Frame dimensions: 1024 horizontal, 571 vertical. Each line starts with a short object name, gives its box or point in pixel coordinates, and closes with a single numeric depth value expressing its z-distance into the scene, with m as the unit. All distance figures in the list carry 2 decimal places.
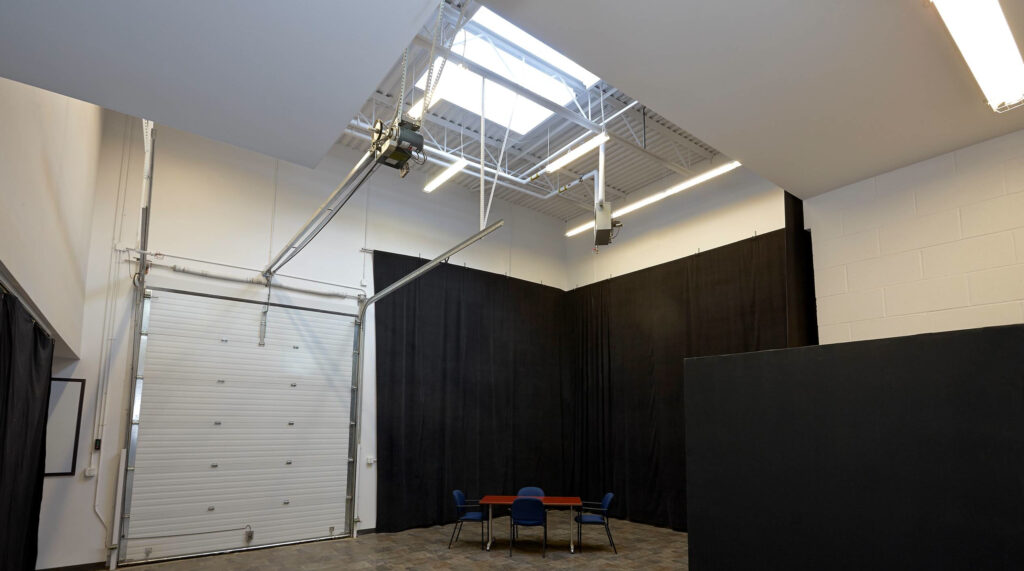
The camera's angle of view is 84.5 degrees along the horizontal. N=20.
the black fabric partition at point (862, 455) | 2.73
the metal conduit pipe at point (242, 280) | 7.80
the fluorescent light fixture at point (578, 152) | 6.94
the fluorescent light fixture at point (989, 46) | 3.03
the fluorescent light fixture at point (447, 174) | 7.87
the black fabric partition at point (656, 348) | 8.76
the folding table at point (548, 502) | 7.76
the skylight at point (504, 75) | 6.80
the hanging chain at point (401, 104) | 3.93
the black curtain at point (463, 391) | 9.44
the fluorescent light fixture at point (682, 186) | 7.94
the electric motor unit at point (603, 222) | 5.97
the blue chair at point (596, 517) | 7.68
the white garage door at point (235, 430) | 7.26
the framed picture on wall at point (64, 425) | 6.59
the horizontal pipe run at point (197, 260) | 7.50
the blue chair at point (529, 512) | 7.46
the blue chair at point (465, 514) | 7.95
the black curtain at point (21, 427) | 3.57
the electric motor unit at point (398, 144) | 4.17
